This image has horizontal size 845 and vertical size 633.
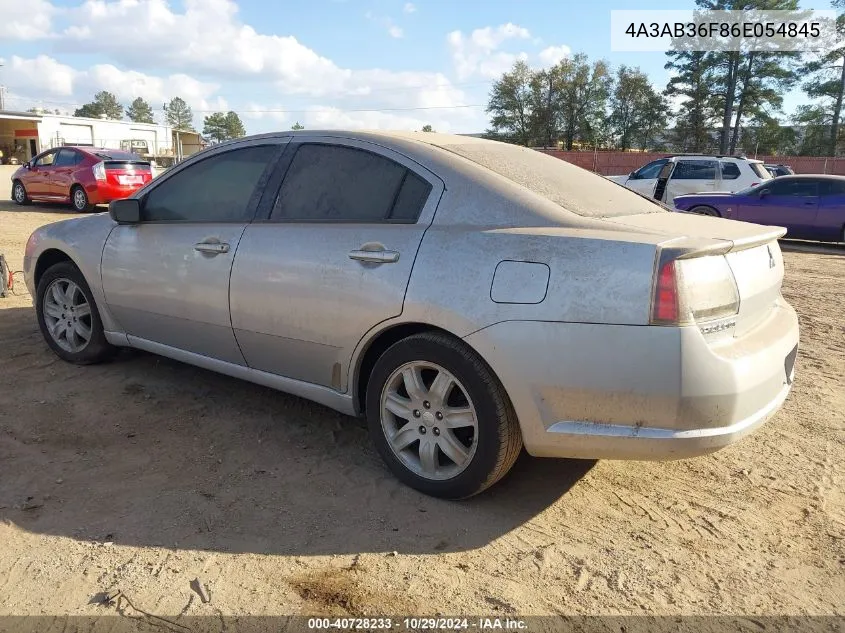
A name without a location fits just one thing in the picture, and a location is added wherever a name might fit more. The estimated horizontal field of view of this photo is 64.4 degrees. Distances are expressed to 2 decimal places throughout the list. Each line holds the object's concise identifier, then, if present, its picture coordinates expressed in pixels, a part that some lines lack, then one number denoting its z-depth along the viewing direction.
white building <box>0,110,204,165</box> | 51.84
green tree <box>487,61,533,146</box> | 59.47
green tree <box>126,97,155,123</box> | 132.99
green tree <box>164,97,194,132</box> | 126.08
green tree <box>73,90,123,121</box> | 123.69
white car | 16.41
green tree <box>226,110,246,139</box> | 102.62
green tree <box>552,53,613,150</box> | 57.59
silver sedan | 2.55
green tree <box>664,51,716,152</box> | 49.34
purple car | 12.57
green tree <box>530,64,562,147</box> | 58.38
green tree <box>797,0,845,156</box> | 44.06
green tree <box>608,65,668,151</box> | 54.50
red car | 15.24
